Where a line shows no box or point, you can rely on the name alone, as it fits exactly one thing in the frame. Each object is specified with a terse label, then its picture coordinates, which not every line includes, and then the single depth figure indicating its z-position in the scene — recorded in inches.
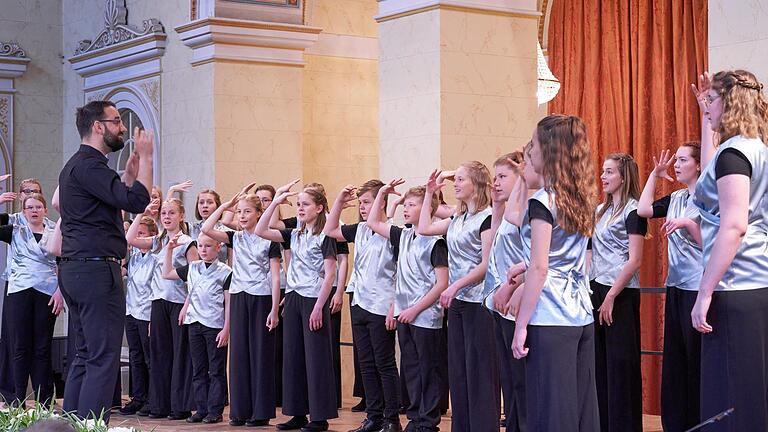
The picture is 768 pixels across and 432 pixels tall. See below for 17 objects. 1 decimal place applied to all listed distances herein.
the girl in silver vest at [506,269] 211.5
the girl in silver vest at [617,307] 255.4
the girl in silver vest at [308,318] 305.6
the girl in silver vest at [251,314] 322.0
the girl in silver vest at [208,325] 330.3
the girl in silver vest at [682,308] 230.5
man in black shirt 222.5
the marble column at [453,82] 330.3
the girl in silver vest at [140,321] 355.6
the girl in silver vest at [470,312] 256.1
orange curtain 379.9
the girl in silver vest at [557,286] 176.9
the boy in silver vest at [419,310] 275.9
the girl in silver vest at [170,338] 339.9
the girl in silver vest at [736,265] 169.2
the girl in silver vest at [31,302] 348.8
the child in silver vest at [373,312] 295.3
